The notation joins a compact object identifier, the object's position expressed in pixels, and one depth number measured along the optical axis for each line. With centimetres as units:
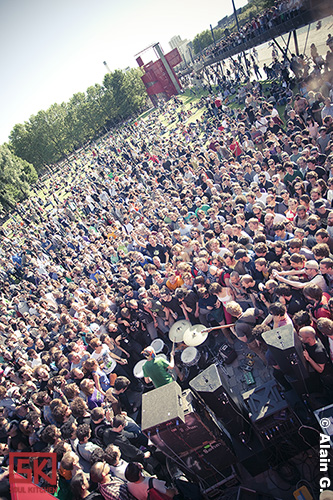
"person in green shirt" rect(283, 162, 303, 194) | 772
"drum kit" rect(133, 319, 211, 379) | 486
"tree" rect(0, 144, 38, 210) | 4057
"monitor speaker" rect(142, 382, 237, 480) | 318
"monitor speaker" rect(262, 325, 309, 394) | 327
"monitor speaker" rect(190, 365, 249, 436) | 340
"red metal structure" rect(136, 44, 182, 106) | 5556
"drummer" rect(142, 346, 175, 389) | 458
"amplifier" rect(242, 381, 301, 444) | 342
